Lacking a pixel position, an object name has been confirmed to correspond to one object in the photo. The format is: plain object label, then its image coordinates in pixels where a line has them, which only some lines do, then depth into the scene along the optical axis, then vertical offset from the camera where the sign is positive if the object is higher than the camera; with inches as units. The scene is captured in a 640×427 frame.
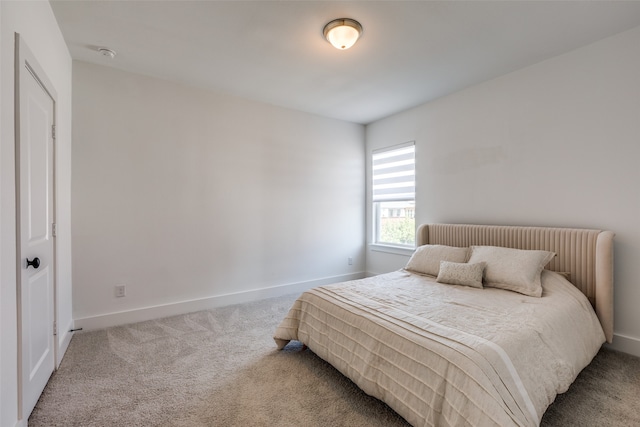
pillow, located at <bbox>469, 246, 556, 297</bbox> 92.3 -18.7
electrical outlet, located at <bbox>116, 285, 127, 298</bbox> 118.5 -31.4
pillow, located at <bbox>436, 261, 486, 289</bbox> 101.0 -21.7
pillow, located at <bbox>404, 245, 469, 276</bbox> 117.2 -18.2
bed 54.6 -27.0
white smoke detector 103.2 +57.7
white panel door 61.2 -3.5
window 164.2 +10.3
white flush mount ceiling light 86.4 +54.7
